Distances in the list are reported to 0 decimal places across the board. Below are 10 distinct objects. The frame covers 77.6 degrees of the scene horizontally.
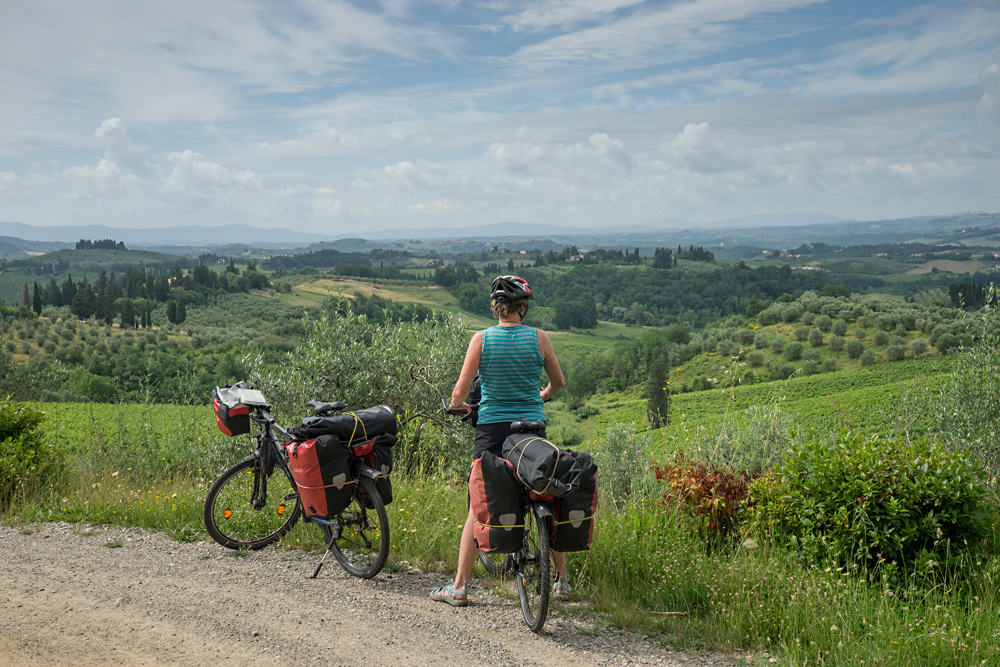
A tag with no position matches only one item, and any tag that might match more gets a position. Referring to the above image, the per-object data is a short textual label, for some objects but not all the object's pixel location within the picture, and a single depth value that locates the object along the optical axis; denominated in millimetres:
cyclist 4023
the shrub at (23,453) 6246
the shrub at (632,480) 5781
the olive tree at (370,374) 9773
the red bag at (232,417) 5137
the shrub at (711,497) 4738
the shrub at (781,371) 83538
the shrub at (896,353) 82125
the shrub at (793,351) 92812
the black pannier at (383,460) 4633
